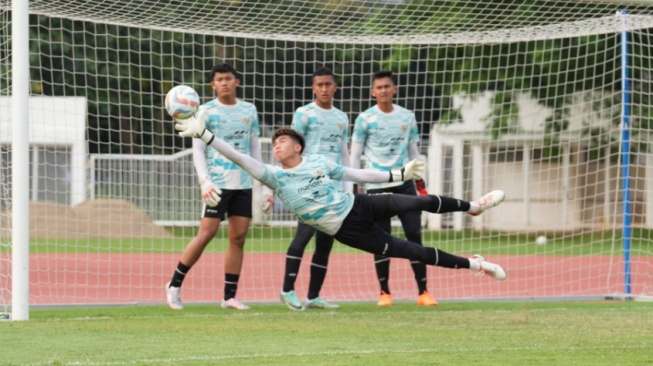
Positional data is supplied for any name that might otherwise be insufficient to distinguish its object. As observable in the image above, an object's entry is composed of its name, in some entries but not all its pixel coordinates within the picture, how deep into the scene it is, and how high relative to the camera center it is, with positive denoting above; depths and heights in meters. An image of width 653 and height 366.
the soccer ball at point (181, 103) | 16.56 +0.16
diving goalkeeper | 17.77 -0.58
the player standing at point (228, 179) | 21.16 -0.49
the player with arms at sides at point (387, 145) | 22.39 -0.17
